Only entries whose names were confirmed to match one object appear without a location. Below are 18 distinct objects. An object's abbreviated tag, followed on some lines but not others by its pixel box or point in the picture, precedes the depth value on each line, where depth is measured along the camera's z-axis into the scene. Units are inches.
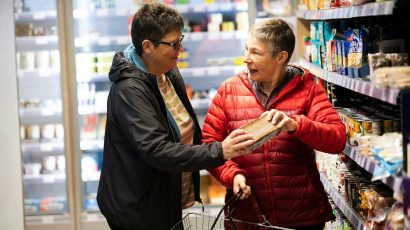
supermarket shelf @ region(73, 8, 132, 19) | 240.8
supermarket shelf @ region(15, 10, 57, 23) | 243.9
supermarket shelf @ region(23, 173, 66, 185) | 253.4
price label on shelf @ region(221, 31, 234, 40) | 240.3
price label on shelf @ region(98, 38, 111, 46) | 241.6
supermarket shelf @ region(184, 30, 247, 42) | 240.5
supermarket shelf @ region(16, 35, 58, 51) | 247.3
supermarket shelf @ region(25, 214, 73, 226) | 244.8
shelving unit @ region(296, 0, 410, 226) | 98.3
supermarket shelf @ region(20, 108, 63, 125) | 247.1
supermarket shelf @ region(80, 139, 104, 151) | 247.3
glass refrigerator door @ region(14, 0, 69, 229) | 249.1
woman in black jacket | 109.9
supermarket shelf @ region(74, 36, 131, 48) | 240.7
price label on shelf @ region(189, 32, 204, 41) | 240.7
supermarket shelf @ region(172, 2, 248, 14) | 241.8
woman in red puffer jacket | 119.9
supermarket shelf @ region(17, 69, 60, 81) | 245.4
